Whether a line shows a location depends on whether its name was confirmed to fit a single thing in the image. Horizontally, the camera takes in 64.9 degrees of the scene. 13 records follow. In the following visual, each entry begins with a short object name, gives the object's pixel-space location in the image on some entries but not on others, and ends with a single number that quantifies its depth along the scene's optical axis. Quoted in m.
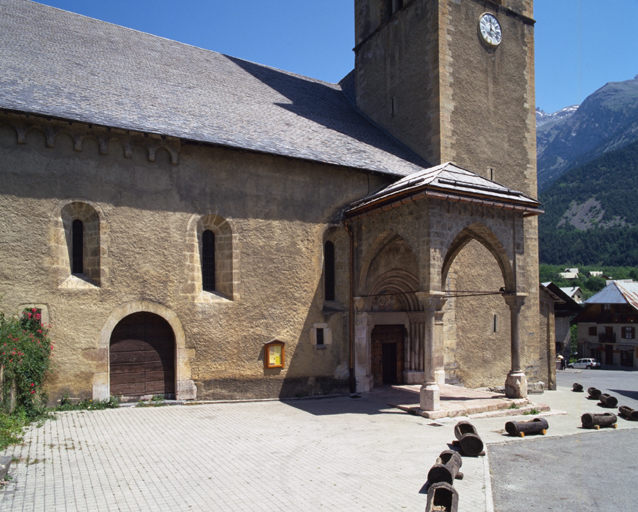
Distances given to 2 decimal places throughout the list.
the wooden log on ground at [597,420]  12.43
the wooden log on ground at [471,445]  9.33
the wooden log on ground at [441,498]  6.39
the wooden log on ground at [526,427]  11.09
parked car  45.05
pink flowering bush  10.19
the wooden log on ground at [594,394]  18.06
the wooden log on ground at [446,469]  7.29
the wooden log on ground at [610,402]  15.95
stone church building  12.09
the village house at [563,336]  53.78
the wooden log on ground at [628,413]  13.84
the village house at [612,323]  46.31
